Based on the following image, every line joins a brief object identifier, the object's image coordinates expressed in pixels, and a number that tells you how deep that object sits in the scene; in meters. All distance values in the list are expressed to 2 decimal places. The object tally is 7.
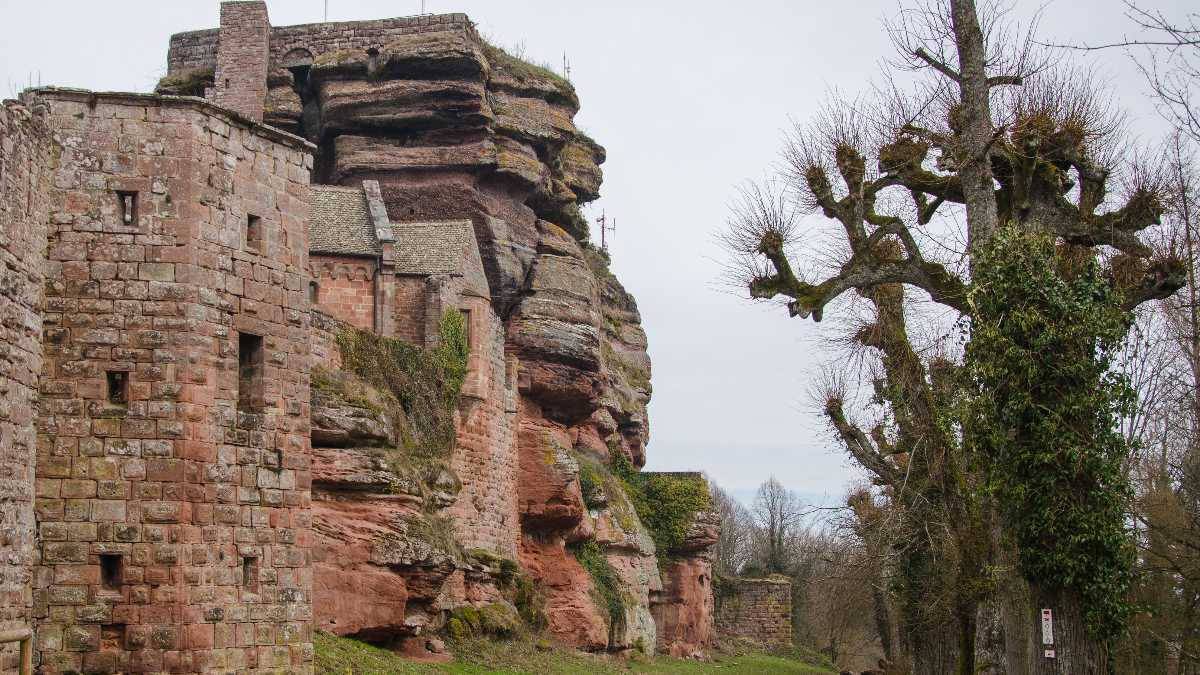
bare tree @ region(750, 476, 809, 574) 77.81
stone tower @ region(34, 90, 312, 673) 14.89
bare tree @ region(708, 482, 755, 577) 88.25
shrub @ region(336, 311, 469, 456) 27.67
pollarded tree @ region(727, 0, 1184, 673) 18.81
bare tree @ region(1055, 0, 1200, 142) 11.05
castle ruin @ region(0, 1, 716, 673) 14.94
